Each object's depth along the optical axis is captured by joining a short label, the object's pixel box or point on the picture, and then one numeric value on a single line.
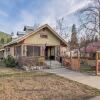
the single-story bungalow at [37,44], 11.69
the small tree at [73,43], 23.23
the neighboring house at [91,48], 14.38
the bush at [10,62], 12.29
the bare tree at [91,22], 12.09
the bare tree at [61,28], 25.70
